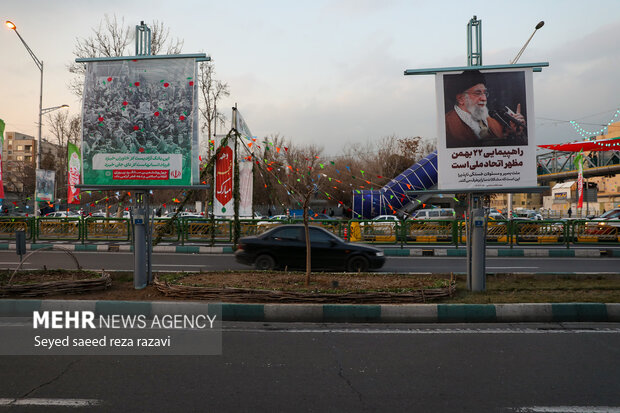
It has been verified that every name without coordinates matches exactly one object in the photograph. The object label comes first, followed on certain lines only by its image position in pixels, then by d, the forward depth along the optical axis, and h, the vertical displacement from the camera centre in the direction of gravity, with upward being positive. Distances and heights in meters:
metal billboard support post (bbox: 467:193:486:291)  8.43 -0.55
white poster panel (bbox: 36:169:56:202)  24.90 +1.75
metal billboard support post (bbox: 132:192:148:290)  8.58 -0.58
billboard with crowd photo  8.77 +1.78
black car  11.66 -0.96
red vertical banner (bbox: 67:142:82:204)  23.08 +2.66
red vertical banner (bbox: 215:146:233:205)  16.83 +1.50
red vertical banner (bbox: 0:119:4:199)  17.53 +3.13
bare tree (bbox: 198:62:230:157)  29.97 +8.03
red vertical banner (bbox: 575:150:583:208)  33.93 +2.40
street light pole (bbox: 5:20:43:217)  23.56 +6.82
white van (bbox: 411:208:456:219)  32.95 +0.14
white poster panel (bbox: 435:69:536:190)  8.37 +1.60
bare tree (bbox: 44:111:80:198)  43.16 +8.11
